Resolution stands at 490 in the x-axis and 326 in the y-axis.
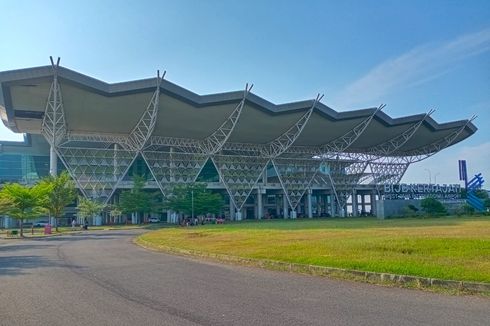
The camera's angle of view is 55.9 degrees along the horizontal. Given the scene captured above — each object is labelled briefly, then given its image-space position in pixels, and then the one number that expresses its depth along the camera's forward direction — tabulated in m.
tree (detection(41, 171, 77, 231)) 49.72
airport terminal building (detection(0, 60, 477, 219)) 55.28
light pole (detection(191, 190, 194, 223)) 65.62
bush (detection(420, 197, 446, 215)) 56.43
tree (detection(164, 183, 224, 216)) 66.56
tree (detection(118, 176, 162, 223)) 64.69
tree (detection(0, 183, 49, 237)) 41.28
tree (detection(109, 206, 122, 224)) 65.71
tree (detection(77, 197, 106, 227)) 60.12
